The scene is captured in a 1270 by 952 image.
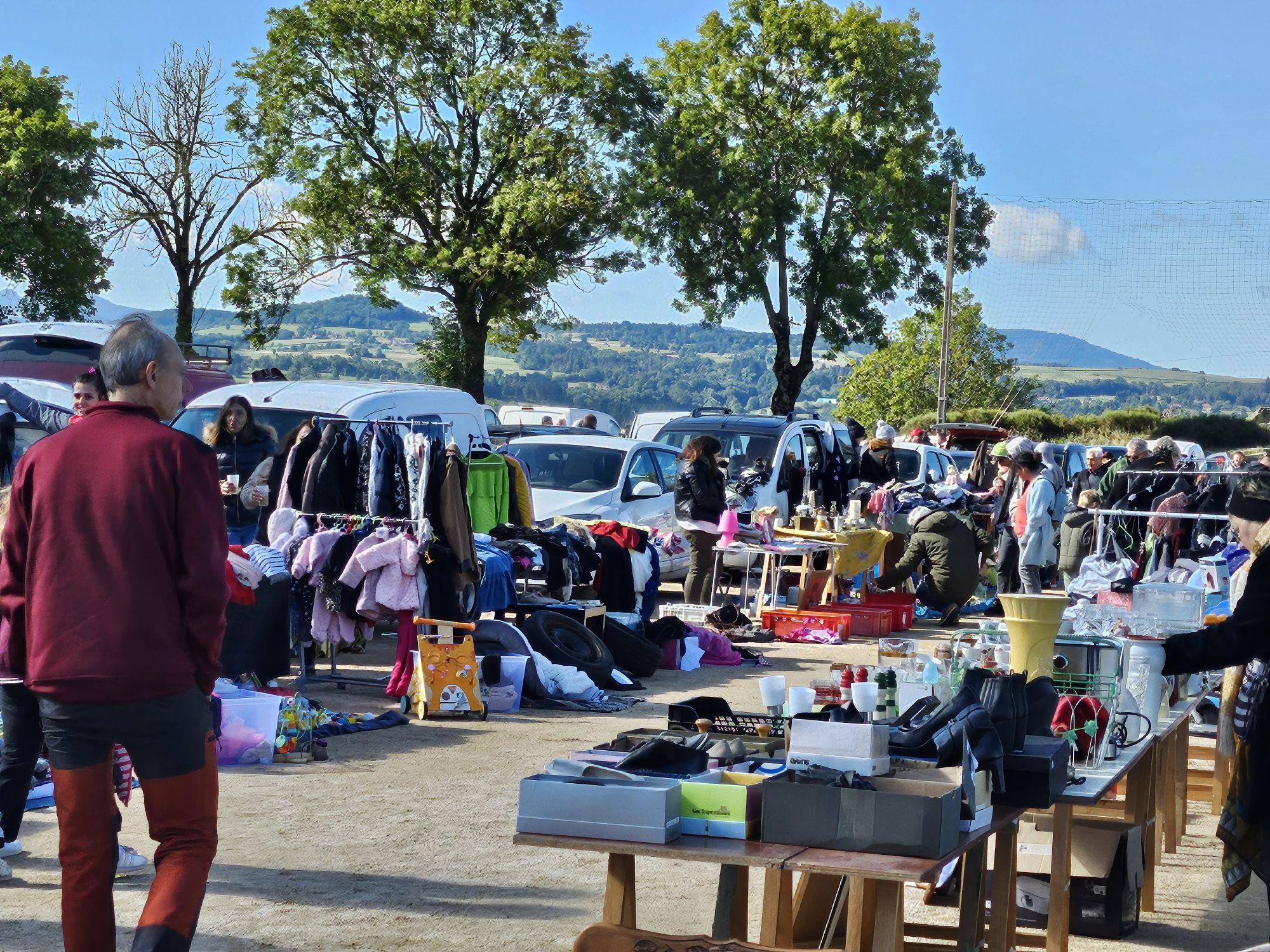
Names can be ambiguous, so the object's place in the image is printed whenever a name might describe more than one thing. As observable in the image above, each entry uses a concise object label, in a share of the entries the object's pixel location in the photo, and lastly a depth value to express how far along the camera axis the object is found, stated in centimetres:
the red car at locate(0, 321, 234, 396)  2353
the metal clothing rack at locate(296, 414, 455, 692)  1045
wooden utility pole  3759
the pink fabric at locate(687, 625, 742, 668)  1312
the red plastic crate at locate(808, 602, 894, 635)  1539
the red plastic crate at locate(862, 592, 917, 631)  1589
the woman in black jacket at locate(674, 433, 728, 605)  1517
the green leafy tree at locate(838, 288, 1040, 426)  5484
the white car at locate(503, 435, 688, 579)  1597
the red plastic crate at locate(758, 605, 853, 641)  1488
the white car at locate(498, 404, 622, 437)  3328
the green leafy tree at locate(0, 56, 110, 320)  3666
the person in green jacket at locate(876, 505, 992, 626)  1608
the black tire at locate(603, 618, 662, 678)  1197
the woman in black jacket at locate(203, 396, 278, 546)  1164
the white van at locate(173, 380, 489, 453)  1307
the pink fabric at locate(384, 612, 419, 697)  1036
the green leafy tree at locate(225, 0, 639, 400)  3788
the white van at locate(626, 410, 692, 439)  2317
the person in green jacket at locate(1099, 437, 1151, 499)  1410
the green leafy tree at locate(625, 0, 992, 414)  4075
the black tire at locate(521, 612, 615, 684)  1105
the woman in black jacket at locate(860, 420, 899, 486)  2100
